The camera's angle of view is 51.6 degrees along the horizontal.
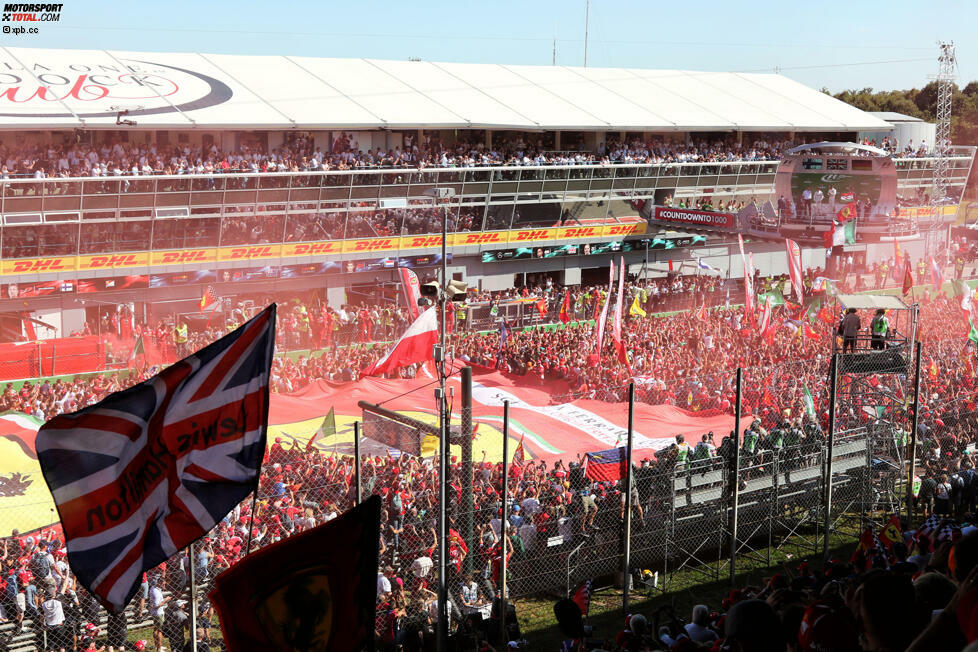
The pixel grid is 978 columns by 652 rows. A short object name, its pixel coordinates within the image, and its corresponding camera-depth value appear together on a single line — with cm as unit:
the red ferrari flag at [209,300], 2794
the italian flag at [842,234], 3825
